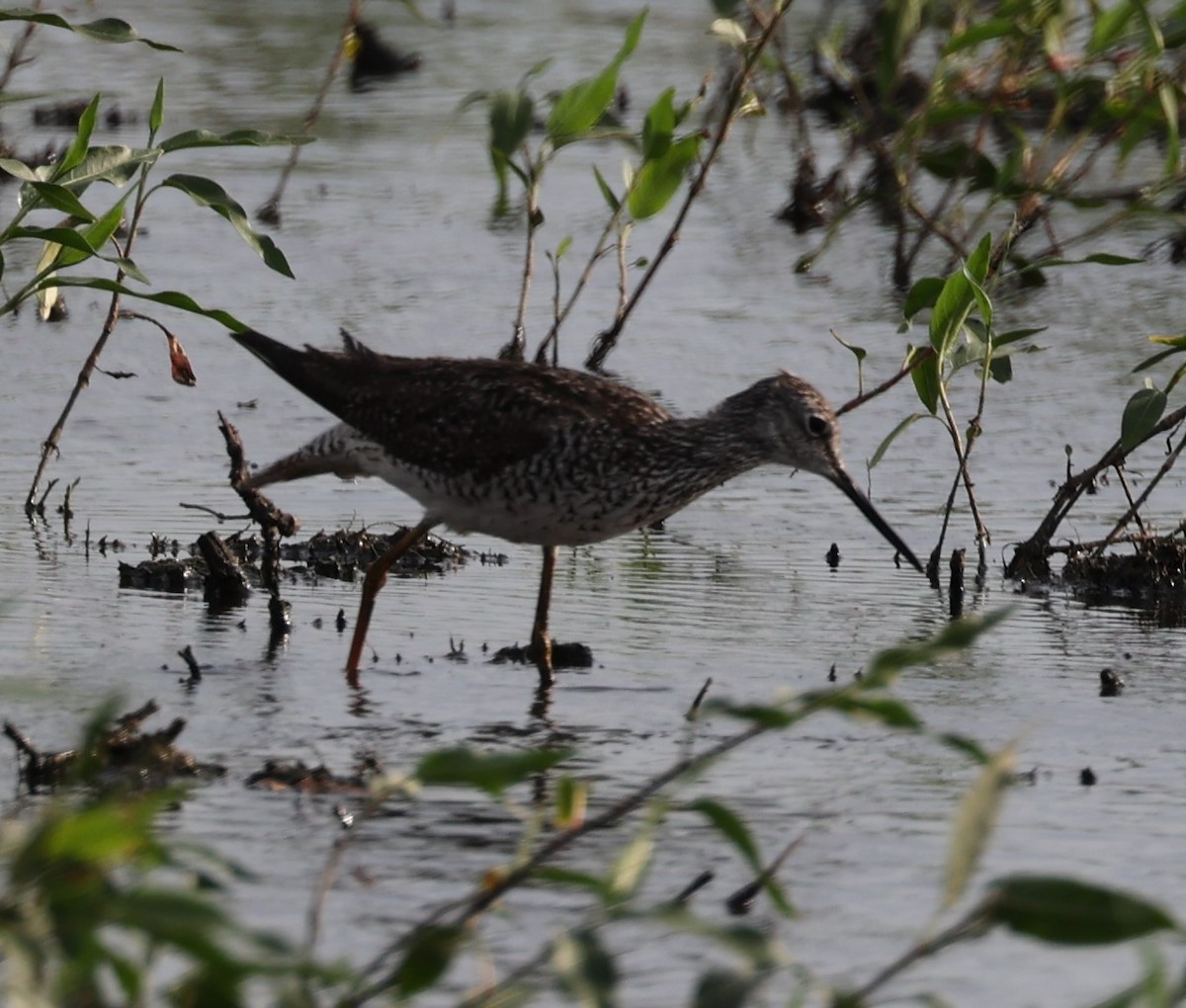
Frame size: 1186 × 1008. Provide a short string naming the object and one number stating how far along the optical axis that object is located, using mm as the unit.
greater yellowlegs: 15281
